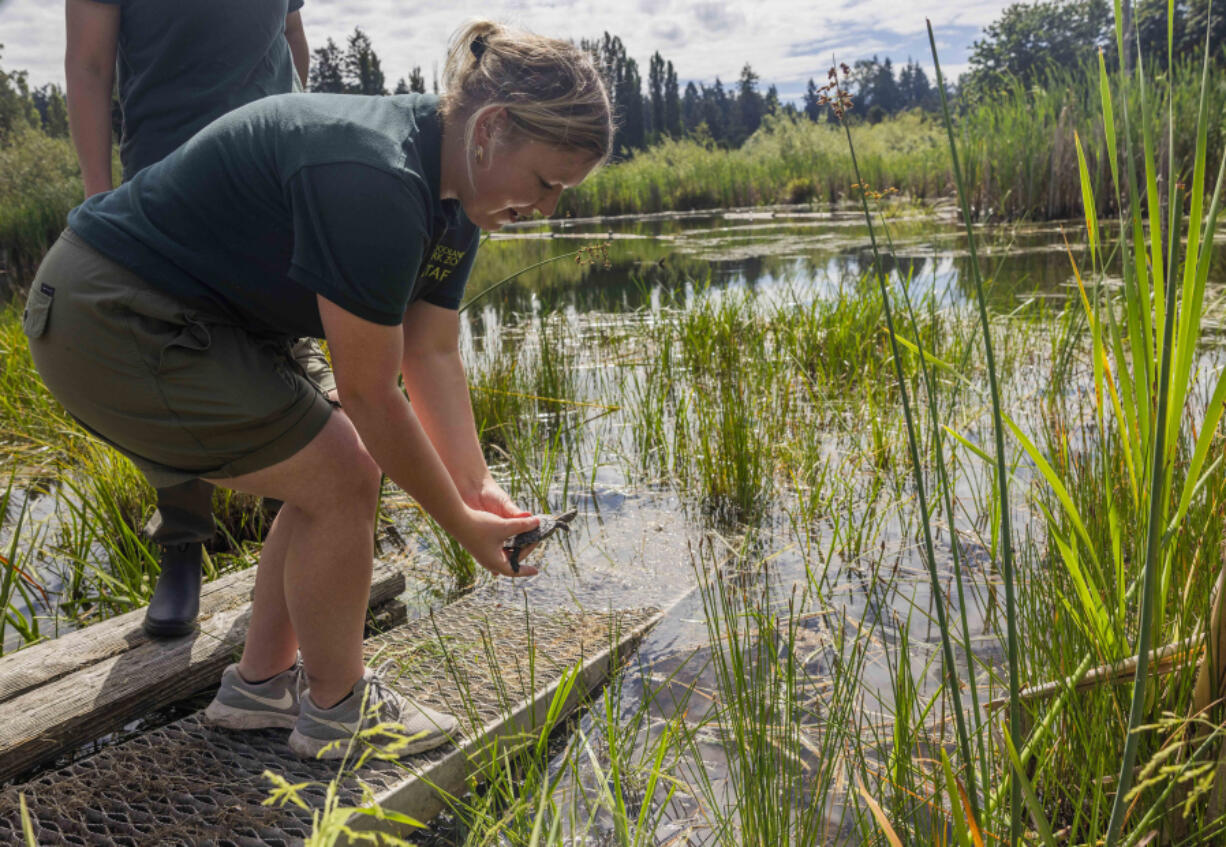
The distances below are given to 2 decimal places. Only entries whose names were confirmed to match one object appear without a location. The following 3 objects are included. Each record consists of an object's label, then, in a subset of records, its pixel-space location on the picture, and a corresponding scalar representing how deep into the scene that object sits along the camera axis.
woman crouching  1.30
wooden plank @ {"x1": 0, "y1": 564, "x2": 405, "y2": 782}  1.75
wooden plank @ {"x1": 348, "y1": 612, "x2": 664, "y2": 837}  1.55
